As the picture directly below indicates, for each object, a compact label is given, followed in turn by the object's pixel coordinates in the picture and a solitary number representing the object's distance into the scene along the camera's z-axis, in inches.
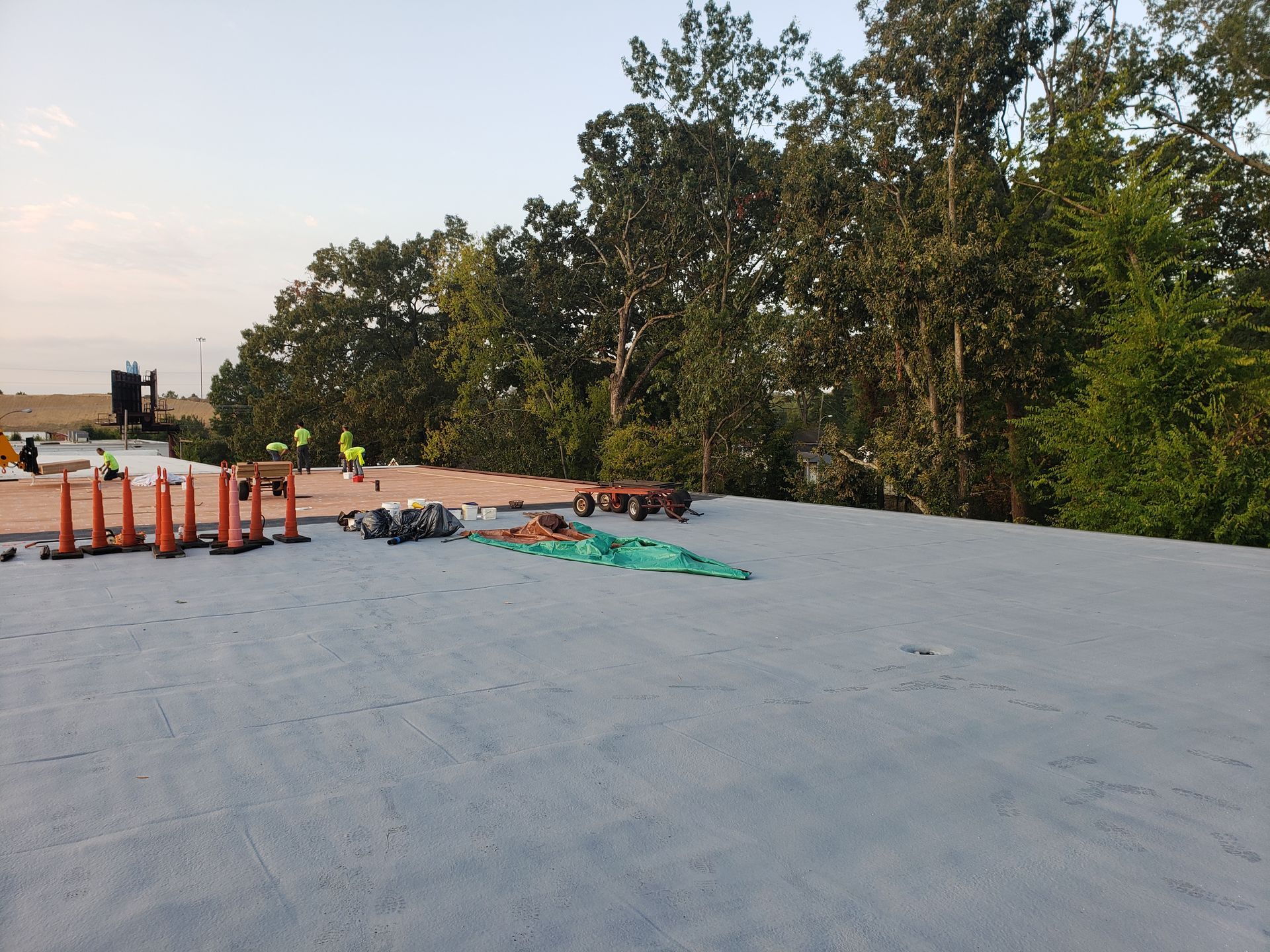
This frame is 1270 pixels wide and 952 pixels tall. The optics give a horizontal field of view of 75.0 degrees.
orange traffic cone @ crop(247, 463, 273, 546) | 417.1
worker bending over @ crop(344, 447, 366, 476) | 810.2
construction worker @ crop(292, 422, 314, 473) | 835.4
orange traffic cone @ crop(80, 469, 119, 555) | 384.2
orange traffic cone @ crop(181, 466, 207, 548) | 401.7
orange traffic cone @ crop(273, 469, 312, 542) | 427.8
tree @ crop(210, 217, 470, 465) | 1795.0
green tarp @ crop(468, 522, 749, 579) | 353.7
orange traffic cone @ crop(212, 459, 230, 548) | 408.8
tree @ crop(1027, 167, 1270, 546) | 560.1
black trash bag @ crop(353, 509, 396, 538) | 444.5
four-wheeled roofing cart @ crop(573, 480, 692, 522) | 522.0
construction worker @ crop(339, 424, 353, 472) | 838.5
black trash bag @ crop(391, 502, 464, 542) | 446.9
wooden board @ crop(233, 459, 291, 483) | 595.5
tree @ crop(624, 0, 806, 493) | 1238.3
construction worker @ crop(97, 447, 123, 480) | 721.0
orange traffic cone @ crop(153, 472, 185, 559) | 378.6
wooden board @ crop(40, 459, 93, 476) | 773.3
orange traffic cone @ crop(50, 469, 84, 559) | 368.8
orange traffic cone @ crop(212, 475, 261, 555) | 391.2
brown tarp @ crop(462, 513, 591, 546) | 417.7
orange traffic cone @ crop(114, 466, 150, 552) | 395.9
